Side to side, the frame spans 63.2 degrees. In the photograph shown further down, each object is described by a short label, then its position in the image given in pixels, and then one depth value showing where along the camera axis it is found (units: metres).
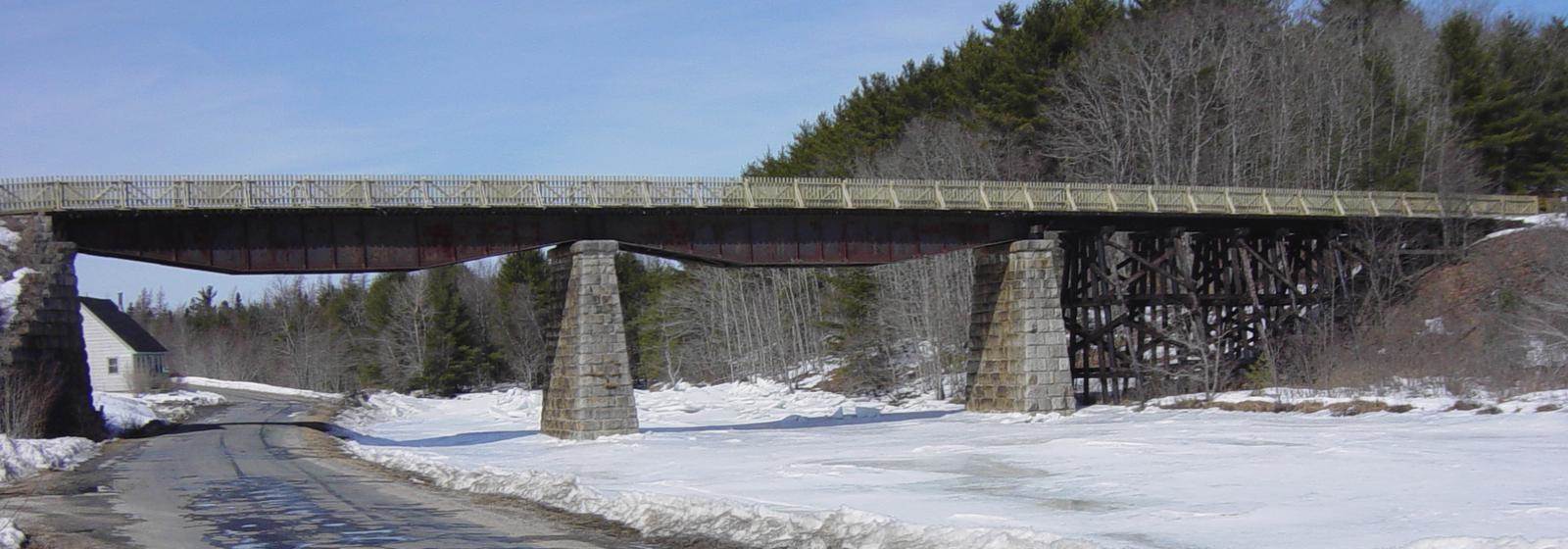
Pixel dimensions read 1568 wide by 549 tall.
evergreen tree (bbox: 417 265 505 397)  85.00
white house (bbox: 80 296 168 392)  76.81
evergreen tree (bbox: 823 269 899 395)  59.31
